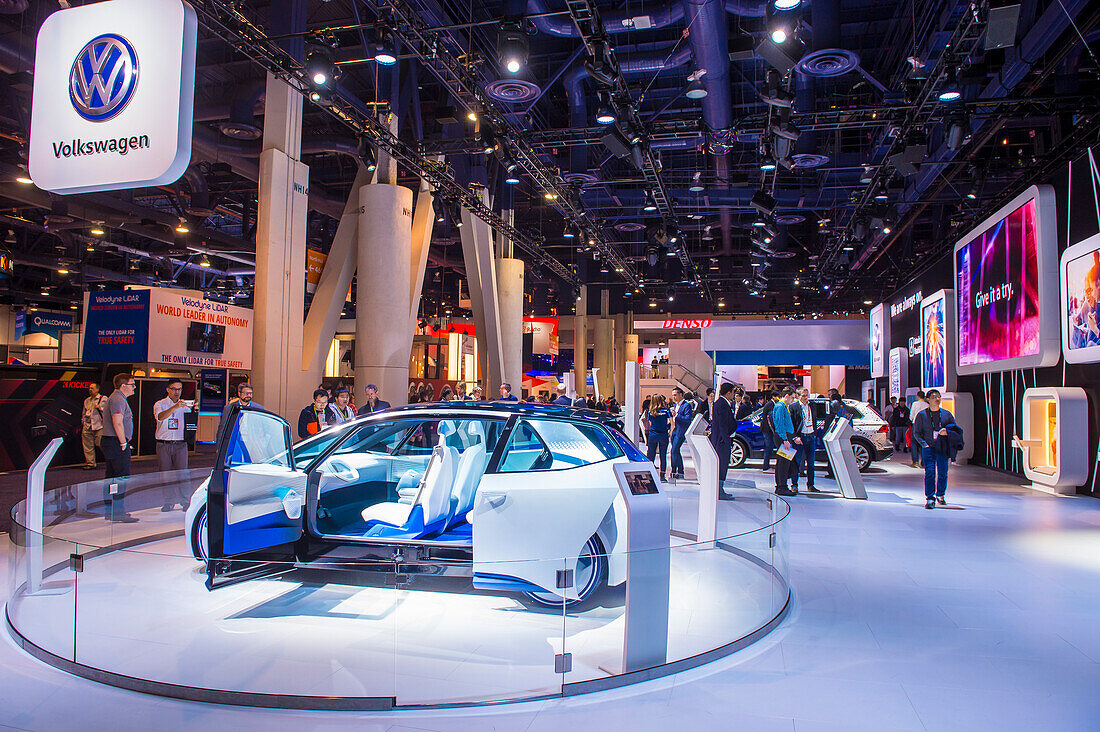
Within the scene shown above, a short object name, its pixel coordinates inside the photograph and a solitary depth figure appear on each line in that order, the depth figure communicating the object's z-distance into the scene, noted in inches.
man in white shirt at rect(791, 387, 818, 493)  391.2
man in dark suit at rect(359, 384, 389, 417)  370.6
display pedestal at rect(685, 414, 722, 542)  240.7
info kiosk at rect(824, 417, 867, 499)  392.8
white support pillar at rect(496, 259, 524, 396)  766.5
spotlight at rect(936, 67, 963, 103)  377.4
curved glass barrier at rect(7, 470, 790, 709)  122.7
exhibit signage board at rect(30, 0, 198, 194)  129.8
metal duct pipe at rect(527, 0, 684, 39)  383.2
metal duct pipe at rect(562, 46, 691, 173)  442.3
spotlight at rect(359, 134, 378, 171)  482.9
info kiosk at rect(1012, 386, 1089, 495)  390.3
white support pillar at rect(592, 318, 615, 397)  1224.2
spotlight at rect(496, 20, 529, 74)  361.1
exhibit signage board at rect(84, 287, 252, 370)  564.1
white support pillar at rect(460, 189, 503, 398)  703.7
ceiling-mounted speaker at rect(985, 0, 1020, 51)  306.7
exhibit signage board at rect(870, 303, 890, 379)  875.4
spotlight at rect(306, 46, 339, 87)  378.3
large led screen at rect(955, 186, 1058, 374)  422.6
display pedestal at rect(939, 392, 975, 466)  576.1
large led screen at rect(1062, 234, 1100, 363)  368.2
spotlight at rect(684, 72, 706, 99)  429.9
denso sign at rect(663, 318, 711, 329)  1233.4
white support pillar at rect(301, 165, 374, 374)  534.9
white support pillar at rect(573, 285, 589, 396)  942.1
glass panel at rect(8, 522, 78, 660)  138.0
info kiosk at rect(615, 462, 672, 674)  135.2
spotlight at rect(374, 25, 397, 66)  351.9
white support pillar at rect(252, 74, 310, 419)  450.3
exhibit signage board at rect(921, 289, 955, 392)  611.5
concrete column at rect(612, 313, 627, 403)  1302.9
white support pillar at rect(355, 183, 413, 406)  533.0
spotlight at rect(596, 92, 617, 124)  424.2
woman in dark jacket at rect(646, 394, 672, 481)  456.8
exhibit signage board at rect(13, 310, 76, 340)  992.9
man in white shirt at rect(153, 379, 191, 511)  308.0
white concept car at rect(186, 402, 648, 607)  166.2
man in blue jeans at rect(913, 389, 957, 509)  356.5
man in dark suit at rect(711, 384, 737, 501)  355.3
